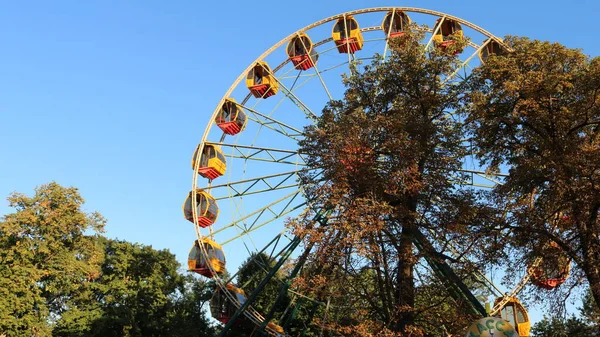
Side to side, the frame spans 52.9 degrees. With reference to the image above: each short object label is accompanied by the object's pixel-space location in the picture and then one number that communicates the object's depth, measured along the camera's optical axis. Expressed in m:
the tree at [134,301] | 34.03
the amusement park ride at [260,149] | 23.75
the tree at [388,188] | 16.12
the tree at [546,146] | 14.26
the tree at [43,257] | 30.27
